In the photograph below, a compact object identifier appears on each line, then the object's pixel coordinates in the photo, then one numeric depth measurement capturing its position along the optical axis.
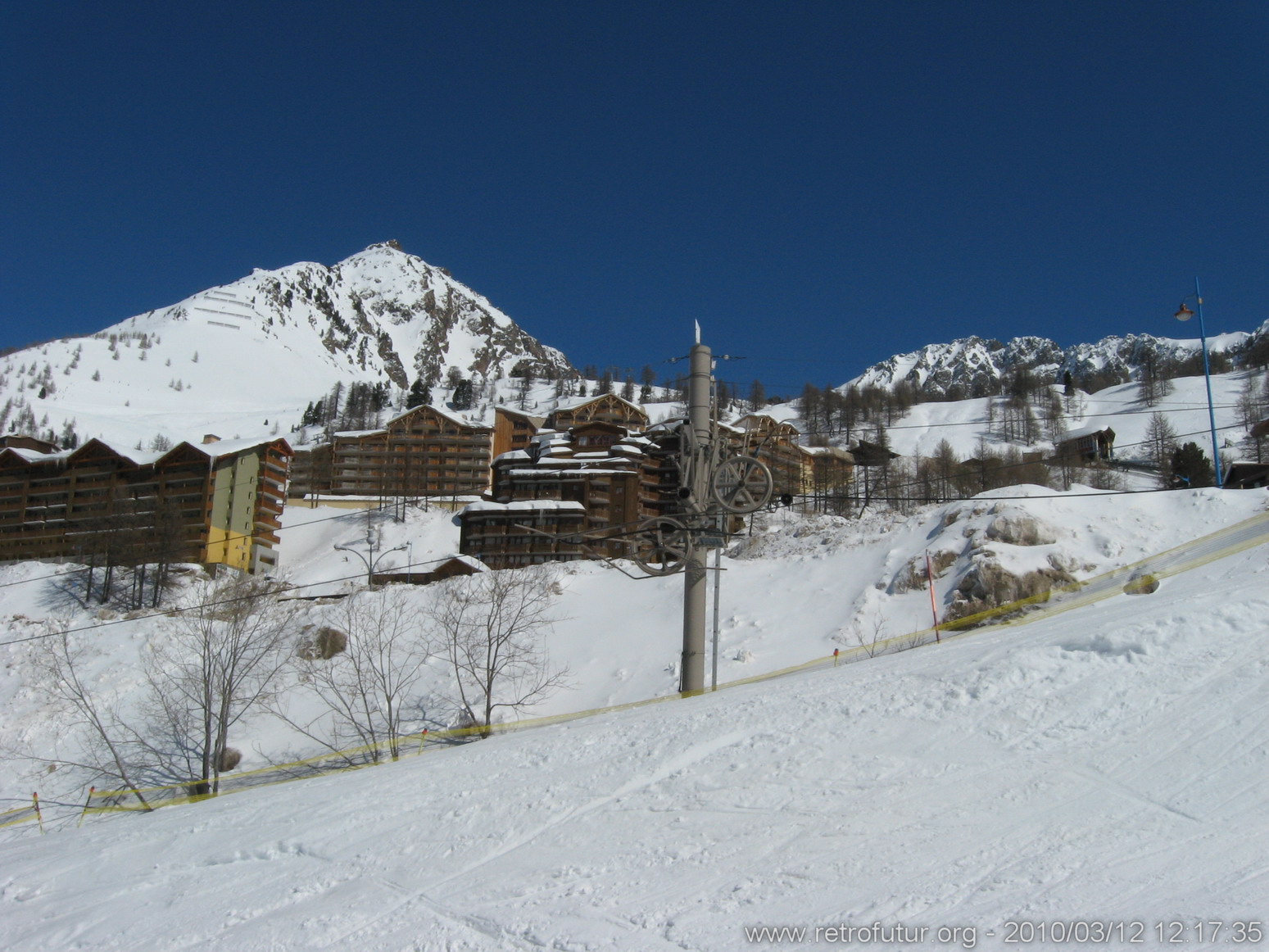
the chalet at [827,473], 97.31
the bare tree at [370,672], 31.94
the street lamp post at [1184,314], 36.44
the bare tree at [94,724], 31.59
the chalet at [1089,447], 105.94
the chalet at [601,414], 118.44
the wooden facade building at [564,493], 67.12
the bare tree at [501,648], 32.44
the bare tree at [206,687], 30.11
